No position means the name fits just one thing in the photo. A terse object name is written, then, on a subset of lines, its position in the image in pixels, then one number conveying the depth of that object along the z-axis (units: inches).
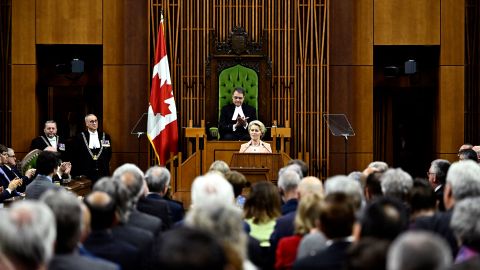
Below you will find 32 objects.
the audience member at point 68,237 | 251.8
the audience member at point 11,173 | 704.4
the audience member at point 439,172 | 557.3
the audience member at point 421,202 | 374.6
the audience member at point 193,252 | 185.3
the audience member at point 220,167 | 552.8
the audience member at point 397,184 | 409.4
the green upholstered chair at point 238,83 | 987.9
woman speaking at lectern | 834.2
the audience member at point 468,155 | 682.2
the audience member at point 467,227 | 288.2
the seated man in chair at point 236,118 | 917.2
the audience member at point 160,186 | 469.7
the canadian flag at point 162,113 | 878.4
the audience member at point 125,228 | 340.2
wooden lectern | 733.3
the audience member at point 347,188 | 354.9
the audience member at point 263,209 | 420.5
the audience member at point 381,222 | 276.2
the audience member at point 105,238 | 323.9
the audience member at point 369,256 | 223.1
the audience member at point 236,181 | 487.0
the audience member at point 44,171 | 538.6
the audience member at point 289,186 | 451.3
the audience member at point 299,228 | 347.9
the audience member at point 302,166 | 577.3
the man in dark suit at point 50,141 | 939.3
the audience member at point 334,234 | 277.7
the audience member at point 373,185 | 446.9
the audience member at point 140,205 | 388.2
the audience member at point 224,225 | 237.1
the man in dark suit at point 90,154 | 932.6
